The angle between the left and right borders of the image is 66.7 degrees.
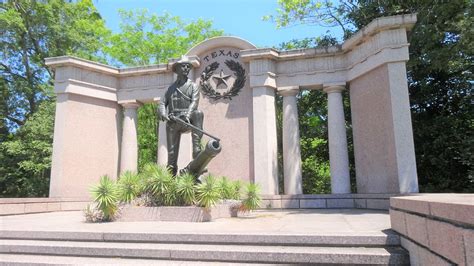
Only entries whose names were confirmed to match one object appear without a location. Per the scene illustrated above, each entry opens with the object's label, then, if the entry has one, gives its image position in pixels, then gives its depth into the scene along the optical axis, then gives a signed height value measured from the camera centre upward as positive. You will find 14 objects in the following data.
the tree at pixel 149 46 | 23.80 +9.15
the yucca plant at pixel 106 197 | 7.55 -0.23
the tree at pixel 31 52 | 20.47 +8.71
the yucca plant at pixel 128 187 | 8.02 -0.02
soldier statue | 9.09 +1.92
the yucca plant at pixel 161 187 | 7.89 -0.03
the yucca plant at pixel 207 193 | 7.49 -0.17
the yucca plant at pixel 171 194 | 7.87 -0.19
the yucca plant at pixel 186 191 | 7.70 -0.12
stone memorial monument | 11.02 +2.83
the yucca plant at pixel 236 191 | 9.28 -0.17
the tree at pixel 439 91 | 12.98 +3.63
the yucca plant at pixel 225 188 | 8.84 -0.09
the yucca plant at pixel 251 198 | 8.67 -0.33
